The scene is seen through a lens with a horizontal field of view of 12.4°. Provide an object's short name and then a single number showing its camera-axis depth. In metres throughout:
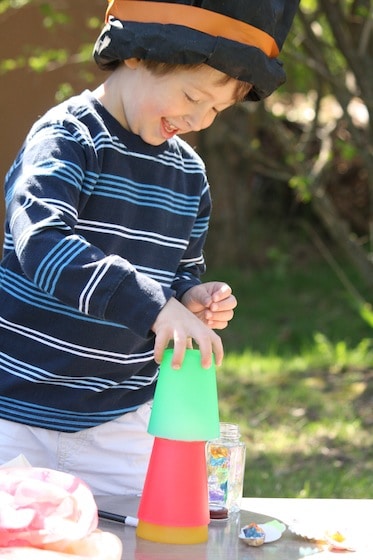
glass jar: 1.95
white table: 1.79
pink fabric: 1.67
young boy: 1.76
